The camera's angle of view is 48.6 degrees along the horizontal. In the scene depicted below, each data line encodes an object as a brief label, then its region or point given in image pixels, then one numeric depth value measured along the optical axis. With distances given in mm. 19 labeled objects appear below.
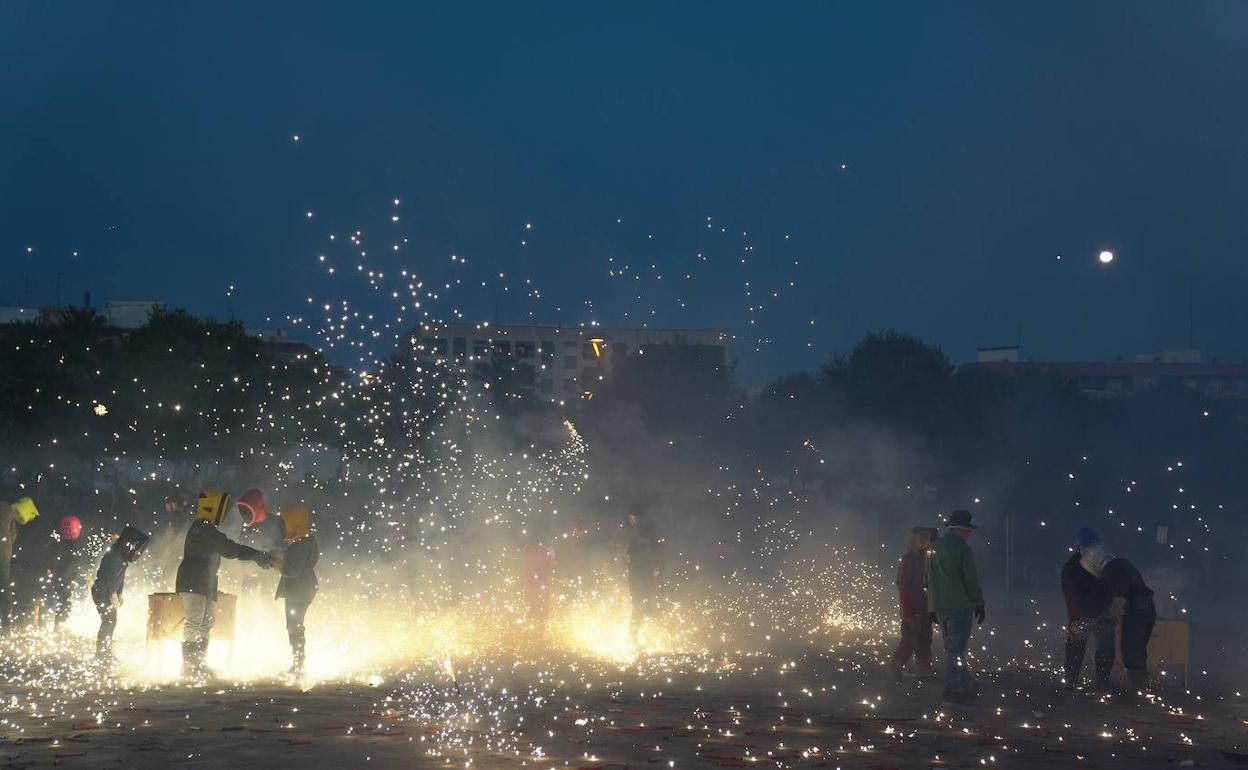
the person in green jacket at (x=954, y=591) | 12797
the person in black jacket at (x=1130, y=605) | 13344
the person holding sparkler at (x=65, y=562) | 18172
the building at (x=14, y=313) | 98375
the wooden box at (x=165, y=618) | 12992
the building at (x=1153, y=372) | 89938
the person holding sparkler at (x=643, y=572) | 17578
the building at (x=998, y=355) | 91250
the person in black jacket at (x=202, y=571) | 13078
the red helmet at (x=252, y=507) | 15938
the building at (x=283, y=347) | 53391
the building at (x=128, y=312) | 102562
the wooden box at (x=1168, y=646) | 13883
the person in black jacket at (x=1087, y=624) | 13570
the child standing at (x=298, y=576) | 13398
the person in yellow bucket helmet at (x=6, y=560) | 17234
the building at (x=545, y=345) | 123250
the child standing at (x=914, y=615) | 14281
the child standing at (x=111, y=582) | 14242
